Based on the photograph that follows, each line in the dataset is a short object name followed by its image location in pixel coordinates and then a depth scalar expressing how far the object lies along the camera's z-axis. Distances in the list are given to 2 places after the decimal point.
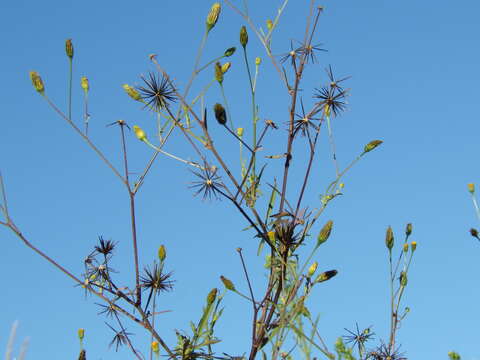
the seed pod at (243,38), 2.68
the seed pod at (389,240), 2.81
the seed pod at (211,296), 2.51
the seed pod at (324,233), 2.30
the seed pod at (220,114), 2.38
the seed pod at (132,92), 2.68
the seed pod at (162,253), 2.61
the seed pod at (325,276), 2.32
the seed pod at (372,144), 2.59
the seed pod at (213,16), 2.71
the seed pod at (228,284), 2.42
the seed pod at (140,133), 2.68
